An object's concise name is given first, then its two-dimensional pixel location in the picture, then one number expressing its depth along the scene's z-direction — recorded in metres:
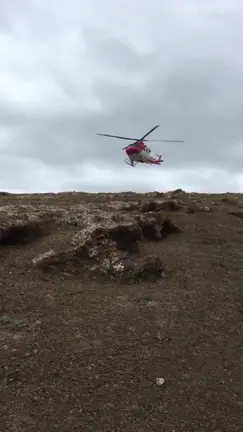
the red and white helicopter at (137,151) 51.00
